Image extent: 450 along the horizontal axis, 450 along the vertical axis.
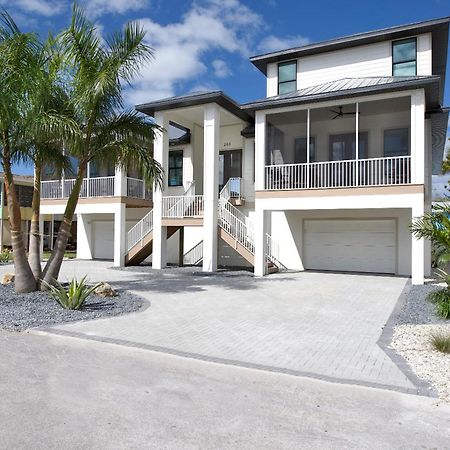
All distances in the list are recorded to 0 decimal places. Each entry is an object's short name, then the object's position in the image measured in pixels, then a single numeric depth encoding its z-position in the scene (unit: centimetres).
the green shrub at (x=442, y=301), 880
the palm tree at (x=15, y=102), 974
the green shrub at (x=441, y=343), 627
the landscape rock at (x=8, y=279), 1330
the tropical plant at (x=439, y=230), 920
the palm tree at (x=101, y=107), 1077
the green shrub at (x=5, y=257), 2361
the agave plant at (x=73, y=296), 936
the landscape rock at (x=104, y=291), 1095
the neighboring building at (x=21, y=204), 3122
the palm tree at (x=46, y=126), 1021
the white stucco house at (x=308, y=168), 1535
